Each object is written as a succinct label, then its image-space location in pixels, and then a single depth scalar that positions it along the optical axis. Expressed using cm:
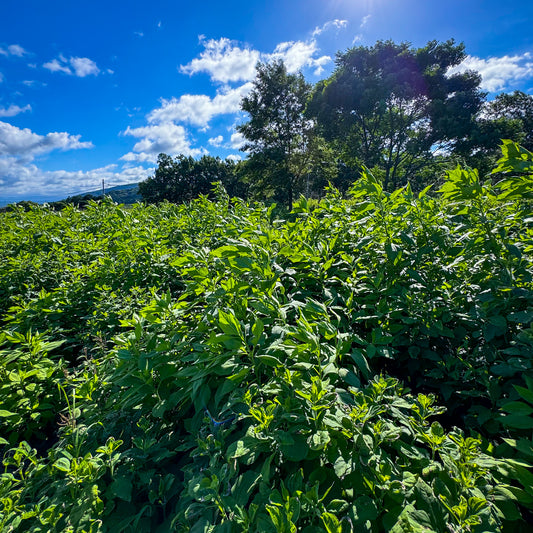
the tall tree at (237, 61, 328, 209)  2980
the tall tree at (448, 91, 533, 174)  2452
